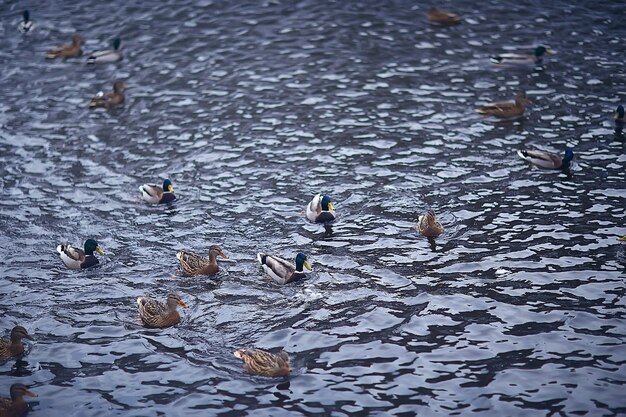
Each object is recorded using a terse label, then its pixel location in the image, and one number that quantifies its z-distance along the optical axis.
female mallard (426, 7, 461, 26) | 32.59
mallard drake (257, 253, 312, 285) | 19.64
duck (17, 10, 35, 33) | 34.50
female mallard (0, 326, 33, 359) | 17.52
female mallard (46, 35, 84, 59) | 32.59
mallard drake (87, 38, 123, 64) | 32.03
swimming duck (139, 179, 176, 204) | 23.44
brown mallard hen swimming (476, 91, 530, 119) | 26.50
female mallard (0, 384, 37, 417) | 15.77
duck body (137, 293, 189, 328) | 18.20
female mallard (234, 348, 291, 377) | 16.39
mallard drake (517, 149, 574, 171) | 23.78
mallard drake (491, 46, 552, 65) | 29.64
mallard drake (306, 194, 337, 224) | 22.03
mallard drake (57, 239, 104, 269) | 20.73
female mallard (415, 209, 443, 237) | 20.91
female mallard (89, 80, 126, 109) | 29.02
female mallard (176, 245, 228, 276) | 19.97
